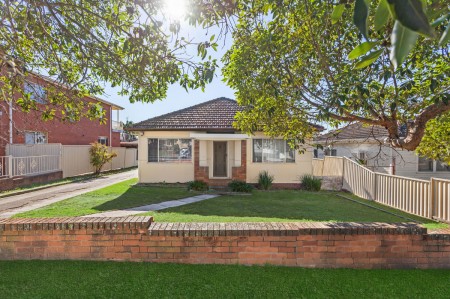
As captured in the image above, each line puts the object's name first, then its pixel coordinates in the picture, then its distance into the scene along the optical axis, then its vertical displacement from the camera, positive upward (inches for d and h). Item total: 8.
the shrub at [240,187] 525.7 -76.5
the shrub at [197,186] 535.2 -76.7
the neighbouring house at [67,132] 621.6 +47.1
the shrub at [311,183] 567.5 -73.9
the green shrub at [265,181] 569.0 -69.9
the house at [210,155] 591.2 -17.0
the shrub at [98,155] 808.3 -26.0
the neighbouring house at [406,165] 630.5 -36.9
